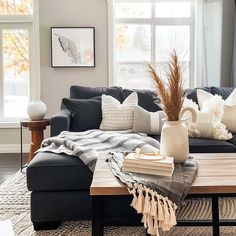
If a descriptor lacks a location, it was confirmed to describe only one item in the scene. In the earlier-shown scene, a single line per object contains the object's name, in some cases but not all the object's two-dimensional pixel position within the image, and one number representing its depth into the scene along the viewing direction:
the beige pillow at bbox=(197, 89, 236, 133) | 3.60
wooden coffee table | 1.63
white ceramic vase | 2.00
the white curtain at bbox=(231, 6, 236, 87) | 5.09
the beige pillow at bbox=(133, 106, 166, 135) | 3.55
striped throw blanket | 2.58
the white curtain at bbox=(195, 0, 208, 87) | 5.23
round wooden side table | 4.22
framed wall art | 5.23
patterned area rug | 2.50
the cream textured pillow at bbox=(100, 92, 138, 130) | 3.63
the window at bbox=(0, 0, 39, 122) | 5.43
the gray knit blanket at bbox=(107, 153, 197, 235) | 1.60
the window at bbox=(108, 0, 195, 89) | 5.39
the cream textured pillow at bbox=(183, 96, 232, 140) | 3.37
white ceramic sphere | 4.29
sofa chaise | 2.51
